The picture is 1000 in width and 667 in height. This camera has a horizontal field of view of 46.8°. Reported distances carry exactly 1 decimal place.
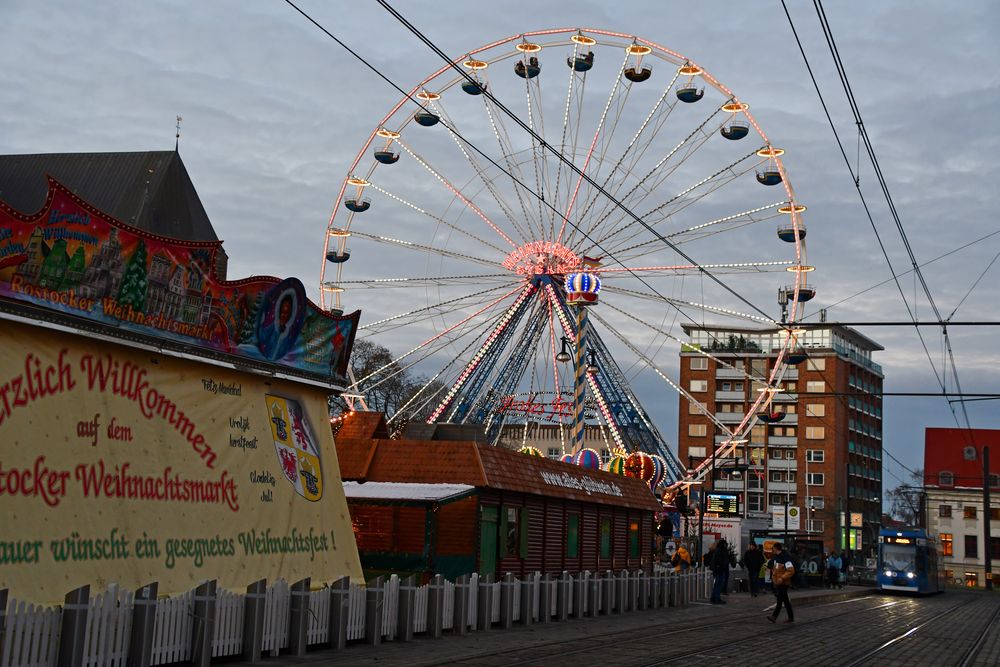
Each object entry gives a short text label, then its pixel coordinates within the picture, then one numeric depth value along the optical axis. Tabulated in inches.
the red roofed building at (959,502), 3708.2
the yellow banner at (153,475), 545.0
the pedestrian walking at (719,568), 1298.0
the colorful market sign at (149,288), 549.3
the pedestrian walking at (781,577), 1002.1
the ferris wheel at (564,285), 1680.6
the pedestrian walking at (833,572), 2098.9
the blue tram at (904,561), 1990.7
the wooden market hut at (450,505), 911.0
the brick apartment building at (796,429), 4522.6
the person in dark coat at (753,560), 1357.0
